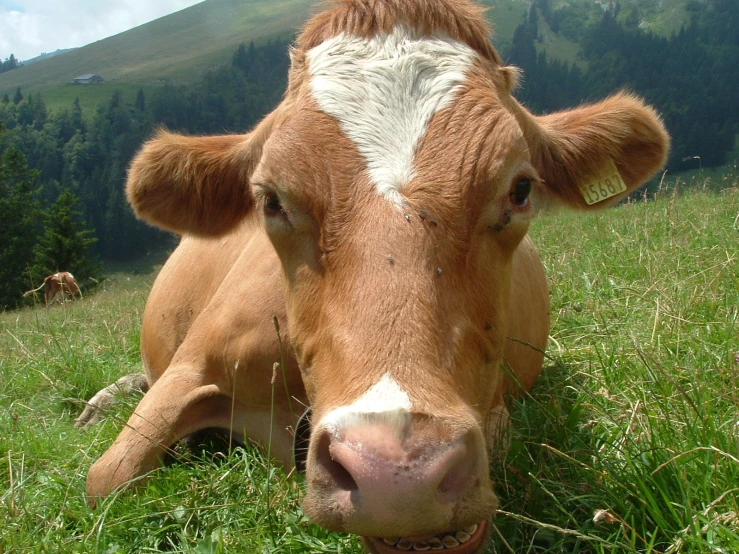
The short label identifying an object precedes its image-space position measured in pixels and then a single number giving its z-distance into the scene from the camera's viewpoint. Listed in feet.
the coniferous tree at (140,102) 442.91
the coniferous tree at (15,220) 156.04
